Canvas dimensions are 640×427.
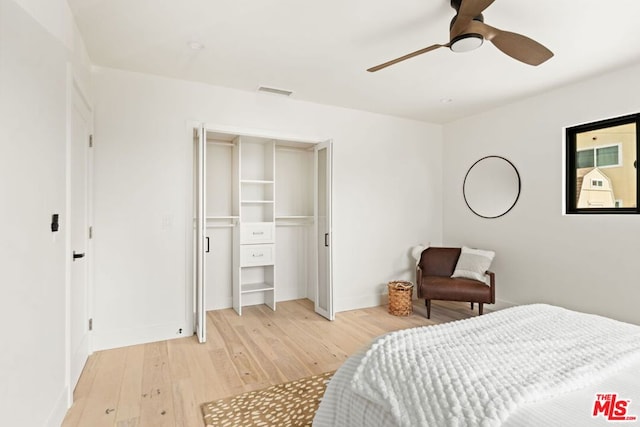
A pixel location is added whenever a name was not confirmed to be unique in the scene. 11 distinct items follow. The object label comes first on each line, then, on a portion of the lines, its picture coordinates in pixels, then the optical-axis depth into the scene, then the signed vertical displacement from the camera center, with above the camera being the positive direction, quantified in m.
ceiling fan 1.96 +1.09
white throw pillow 3.89 -0.60
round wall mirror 4.05 +0.35
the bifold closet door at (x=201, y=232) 3.06 -0.17
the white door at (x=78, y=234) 2.33 -0.16
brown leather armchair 3.66 -0.80
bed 1.01 -0.58
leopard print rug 1.96 -1.22
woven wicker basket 4.02 -1.04
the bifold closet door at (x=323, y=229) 3.81 -0.18
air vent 3.54 +1.34
